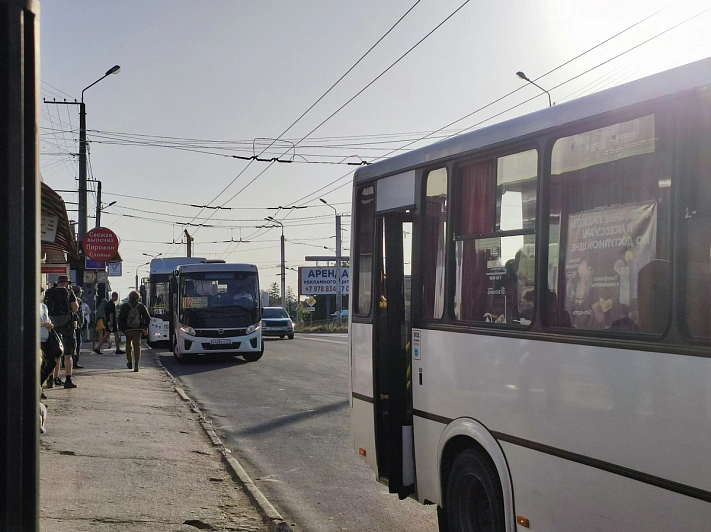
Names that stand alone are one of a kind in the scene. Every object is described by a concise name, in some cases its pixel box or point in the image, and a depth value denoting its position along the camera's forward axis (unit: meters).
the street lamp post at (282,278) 69.62
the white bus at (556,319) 3.73
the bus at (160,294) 33.94
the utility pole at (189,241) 72.50
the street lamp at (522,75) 22.23
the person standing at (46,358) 11.98
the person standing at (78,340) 20.38
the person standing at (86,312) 25.39
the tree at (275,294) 155.32
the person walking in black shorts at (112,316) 24.72
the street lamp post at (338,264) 59.69
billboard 78.88
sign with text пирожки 24.20
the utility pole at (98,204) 42.00
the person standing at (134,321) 20.09
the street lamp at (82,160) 26.39
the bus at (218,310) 24.38
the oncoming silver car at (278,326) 42.41
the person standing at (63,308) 14.45
